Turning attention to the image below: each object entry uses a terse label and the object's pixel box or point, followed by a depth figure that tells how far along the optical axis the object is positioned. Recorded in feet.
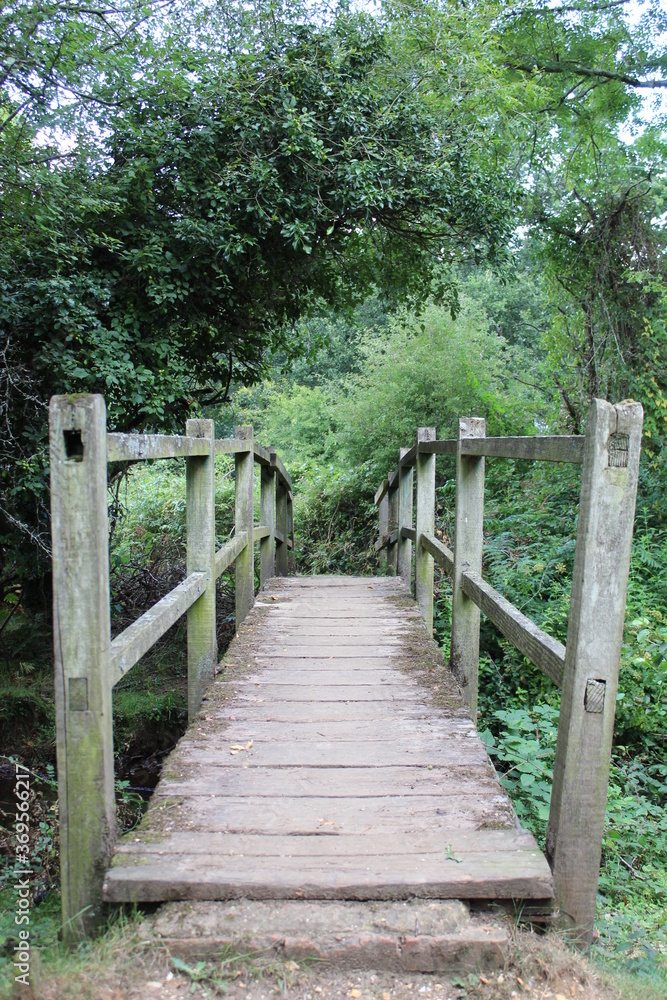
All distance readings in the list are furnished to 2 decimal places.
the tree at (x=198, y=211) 15.88
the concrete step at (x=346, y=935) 5.28
